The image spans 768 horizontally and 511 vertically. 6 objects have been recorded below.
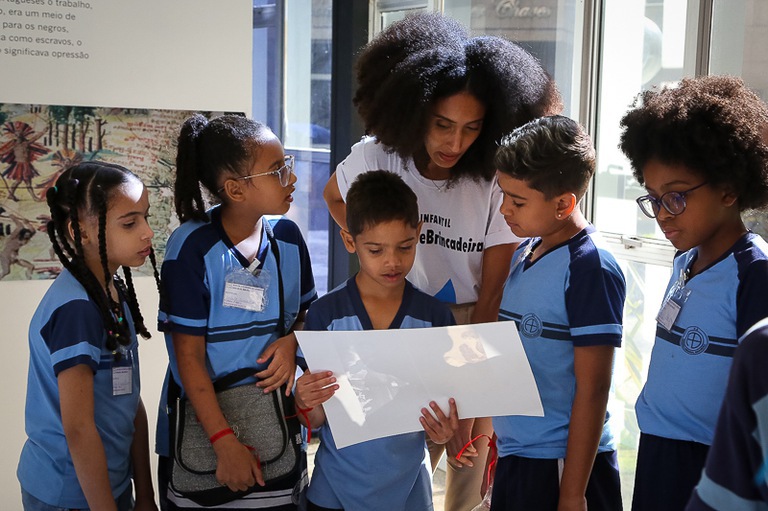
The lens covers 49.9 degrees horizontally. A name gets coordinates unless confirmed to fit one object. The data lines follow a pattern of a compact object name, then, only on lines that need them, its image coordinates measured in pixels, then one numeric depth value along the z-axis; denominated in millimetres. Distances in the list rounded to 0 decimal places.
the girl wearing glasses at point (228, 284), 1995
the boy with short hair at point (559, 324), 1740
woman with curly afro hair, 2061
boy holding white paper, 1924
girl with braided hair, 1833
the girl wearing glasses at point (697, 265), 1584
